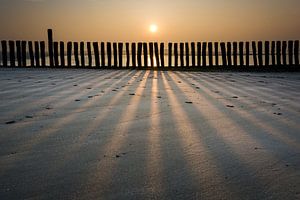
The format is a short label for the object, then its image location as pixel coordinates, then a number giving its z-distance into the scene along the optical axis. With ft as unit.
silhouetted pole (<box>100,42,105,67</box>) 38.37
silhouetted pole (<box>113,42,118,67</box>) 38.65
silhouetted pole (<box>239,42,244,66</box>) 38.51
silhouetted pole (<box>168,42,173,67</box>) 39.78
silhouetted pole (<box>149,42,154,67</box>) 38.78
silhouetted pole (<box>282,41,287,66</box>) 39.34
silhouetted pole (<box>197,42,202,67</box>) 38.88
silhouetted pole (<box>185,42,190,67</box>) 39.42
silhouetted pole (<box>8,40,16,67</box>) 37.73
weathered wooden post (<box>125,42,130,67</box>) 39.63
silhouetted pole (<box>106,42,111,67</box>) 39.34
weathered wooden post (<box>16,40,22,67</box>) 38.12
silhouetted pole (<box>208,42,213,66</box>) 38.73
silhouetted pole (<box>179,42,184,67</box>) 38.91
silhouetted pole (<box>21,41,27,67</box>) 38.45
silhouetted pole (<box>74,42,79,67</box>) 39.02
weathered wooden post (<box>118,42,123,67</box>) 39.11
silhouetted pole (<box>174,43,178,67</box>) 39.32
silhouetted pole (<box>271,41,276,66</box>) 39.11
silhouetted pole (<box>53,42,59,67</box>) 38.24
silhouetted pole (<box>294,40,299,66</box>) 38.91
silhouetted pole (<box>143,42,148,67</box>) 38.71
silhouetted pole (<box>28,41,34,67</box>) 38.39
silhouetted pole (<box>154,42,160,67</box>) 39.15
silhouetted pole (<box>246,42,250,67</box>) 39.25
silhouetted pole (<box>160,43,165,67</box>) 39.19
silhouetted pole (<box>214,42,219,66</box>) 39.01
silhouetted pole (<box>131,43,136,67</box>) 38.79
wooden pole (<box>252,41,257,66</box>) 39.15
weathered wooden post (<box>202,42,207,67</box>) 38.85
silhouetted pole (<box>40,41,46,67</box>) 37.96
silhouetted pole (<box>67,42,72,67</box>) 38.57
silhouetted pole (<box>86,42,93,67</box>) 39.85
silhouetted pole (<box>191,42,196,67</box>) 39.13
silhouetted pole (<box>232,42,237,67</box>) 38.69
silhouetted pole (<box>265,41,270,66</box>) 39.22
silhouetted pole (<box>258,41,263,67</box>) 39.01
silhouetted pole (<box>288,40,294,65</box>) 38.70
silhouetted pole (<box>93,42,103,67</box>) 38.81
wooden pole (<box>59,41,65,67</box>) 38.04
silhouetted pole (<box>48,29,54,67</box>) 38.33
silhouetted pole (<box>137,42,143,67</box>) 38.88
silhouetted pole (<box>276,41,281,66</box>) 38.77
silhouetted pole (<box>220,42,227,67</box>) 38.86
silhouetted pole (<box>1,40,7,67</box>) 37.55
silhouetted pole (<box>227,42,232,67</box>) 38.65
